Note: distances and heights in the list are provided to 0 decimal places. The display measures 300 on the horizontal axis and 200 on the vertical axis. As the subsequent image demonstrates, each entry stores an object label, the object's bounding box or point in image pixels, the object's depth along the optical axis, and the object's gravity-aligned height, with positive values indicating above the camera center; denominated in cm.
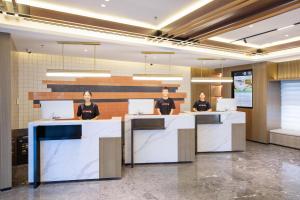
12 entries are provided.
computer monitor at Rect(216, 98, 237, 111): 701 -15
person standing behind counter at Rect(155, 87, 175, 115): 682 -20
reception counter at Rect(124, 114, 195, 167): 554 -94
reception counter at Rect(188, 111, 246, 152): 661 -91
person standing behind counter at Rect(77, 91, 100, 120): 552 -27
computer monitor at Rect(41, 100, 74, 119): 470 -19
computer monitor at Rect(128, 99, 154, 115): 572 -19
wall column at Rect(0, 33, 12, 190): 410 -24
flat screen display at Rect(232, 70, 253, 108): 836 +41
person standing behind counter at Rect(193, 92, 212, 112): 744 -22
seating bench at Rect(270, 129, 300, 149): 709 -120
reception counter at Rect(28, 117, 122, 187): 434 -97
